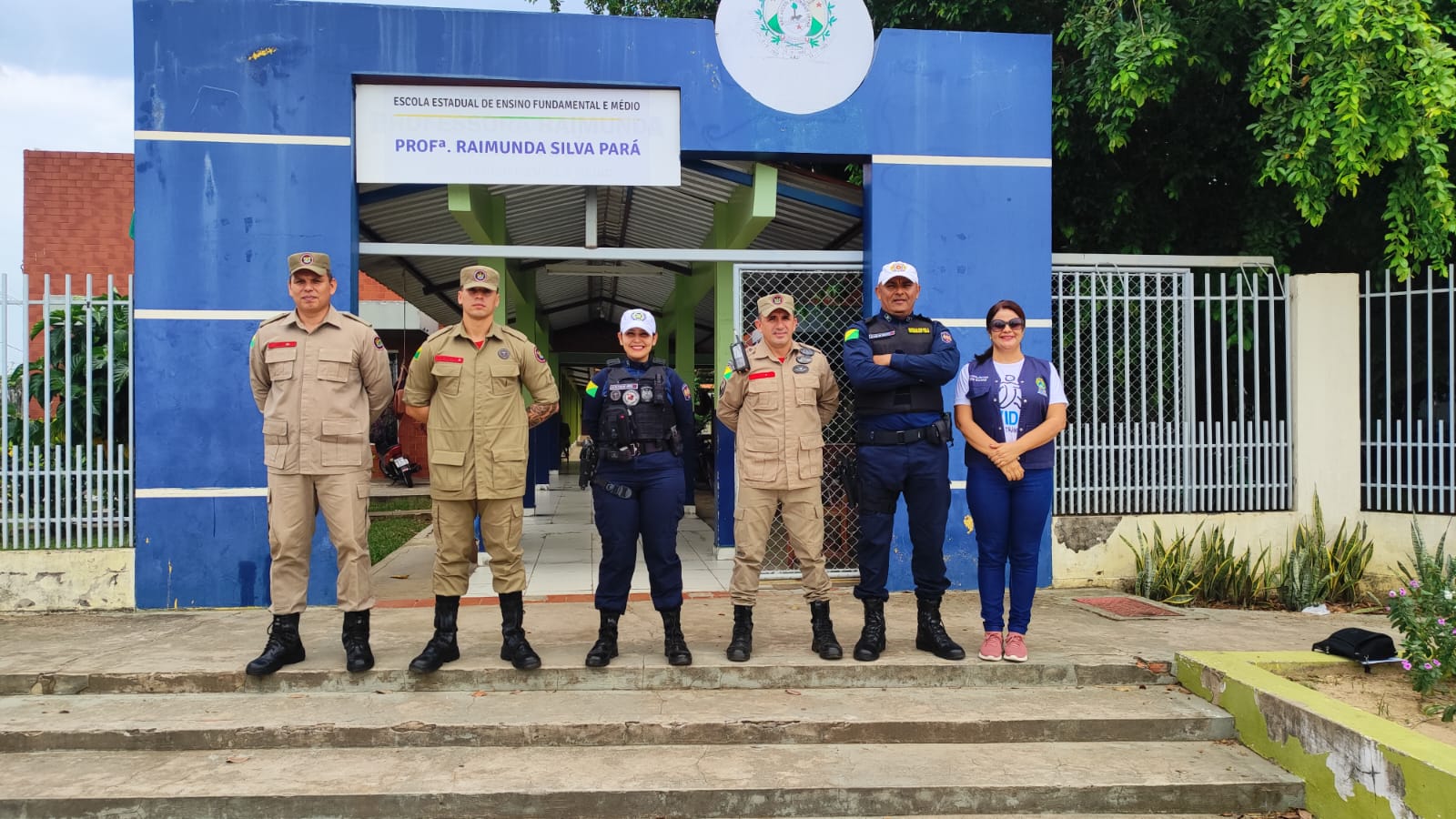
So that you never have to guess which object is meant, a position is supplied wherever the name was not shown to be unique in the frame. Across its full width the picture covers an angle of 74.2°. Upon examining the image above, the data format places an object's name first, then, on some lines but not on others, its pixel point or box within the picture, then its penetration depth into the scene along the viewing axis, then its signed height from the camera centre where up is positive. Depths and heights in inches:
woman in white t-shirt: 184.1 -9.6
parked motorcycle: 652.3 -32.7
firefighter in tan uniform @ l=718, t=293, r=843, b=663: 184.1 -9.3
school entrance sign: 241.8 +72.0
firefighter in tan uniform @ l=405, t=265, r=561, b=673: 176.2 -5.9
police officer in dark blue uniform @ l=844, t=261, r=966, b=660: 185.0 -6.2
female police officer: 179.6 -12.2
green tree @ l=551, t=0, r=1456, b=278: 226.4 +80.5
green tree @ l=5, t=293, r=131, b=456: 231.3 +10.6
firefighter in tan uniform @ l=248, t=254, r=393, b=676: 175.5 -5.9
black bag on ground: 176.9 -43.1
